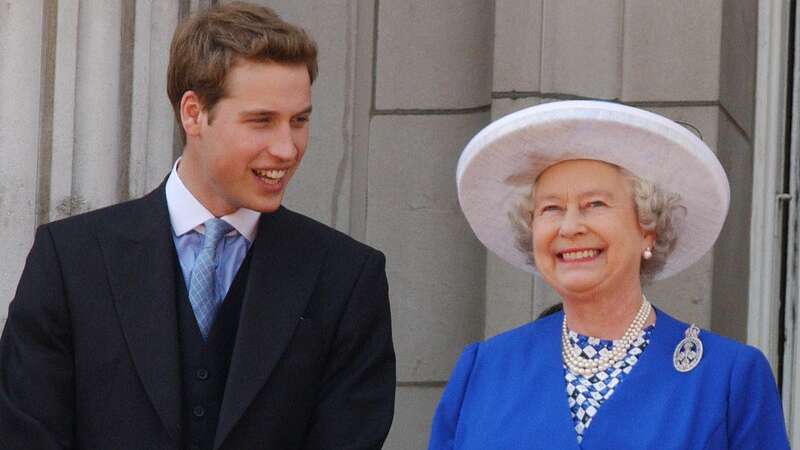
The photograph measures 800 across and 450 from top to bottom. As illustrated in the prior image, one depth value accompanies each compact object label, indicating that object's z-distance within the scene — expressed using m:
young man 8.24
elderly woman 7.49
